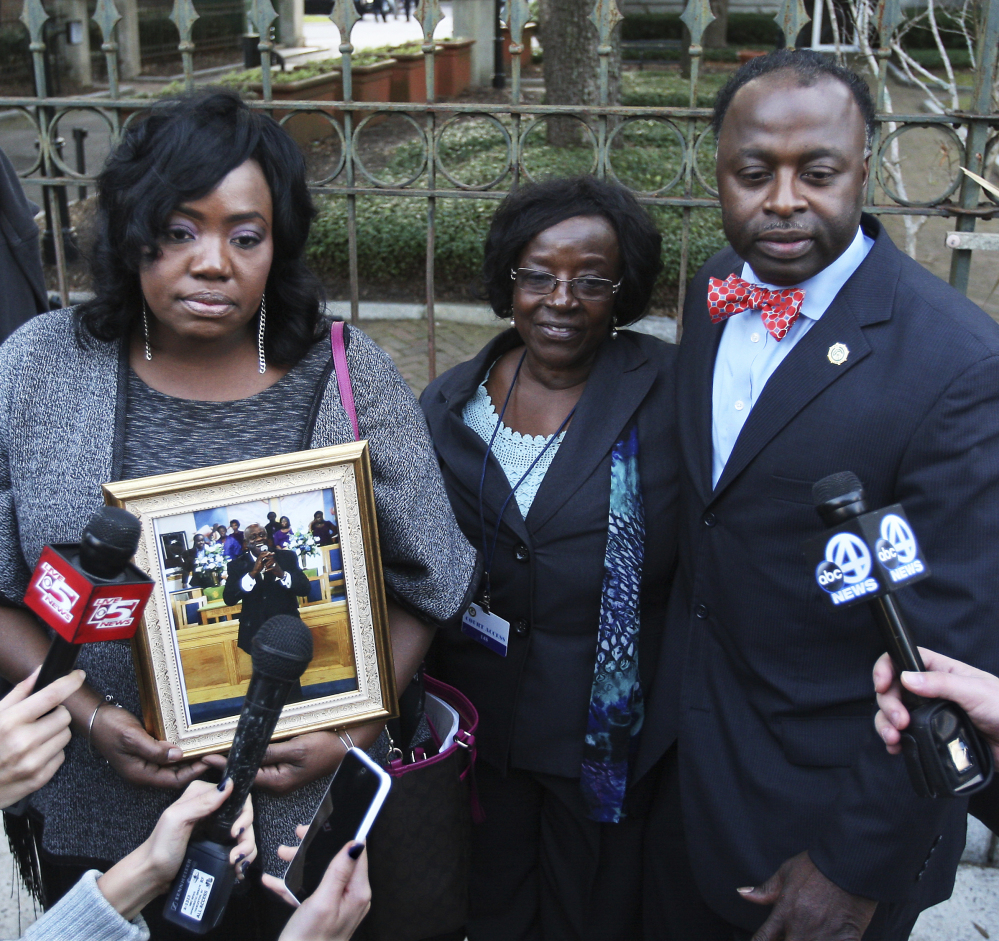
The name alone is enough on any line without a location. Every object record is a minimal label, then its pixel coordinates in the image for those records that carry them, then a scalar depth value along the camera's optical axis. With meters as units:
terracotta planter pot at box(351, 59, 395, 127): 11.09
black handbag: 2.24
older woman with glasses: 2.46
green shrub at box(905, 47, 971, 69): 20.20
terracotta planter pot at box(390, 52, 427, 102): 12.90
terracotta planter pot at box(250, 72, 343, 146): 10.37
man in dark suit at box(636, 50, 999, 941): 1.78
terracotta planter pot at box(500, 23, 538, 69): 20.72
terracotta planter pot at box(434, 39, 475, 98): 16.23
